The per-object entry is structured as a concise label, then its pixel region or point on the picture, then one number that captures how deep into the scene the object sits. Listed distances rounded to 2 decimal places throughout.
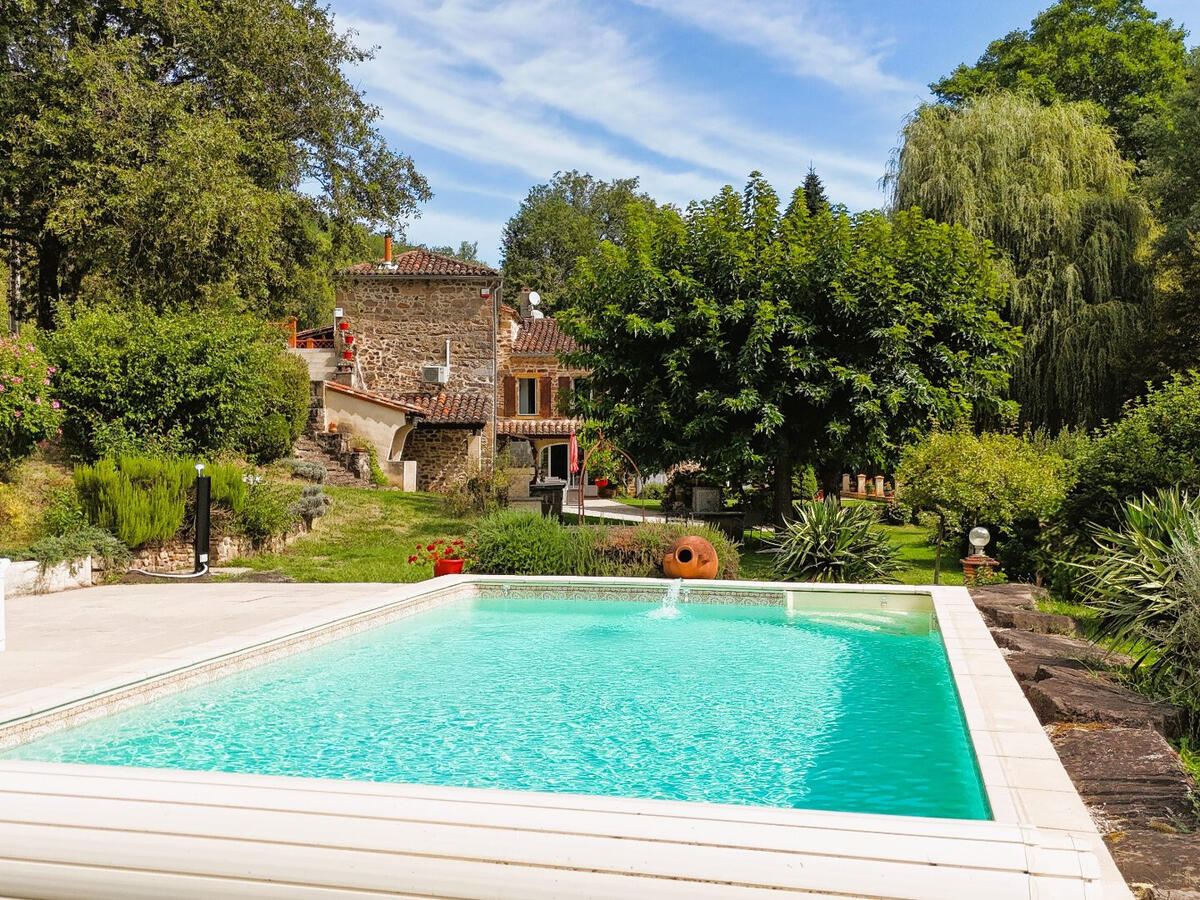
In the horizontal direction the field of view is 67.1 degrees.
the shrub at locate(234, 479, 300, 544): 13.88
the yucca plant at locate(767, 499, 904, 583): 11.71
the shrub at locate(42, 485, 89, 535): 11.62
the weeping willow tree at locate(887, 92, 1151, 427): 20.42
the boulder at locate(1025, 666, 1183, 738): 5.05
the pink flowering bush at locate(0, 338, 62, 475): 11.88
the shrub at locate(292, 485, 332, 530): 15.93
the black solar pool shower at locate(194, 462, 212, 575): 12.12
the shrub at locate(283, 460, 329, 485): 20.53
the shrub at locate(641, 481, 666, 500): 34.60
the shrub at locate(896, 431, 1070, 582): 12.05
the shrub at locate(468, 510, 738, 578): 11.84
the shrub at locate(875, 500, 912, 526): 21.89
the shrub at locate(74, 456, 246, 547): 11.73
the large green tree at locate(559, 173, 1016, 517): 14.39
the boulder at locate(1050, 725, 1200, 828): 3.80
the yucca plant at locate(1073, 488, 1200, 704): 5.48
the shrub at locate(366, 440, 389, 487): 24.97
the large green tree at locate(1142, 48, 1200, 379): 19.72
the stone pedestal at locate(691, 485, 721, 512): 19.44
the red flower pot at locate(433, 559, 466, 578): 11.92
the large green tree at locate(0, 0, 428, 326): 15.27
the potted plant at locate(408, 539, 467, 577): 11.96
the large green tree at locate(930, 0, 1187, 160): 30.28
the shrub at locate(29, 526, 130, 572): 10.54
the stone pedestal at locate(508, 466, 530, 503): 19.09
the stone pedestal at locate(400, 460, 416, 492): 25.98
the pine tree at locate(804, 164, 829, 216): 39.81
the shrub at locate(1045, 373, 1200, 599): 9.88
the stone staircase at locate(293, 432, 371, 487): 24.31
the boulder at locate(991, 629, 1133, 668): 6.81
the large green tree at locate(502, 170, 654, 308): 53.97
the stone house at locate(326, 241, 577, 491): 27.72
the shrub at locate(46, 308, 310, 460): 13.96
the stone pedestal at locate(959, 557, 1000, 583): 10.98
